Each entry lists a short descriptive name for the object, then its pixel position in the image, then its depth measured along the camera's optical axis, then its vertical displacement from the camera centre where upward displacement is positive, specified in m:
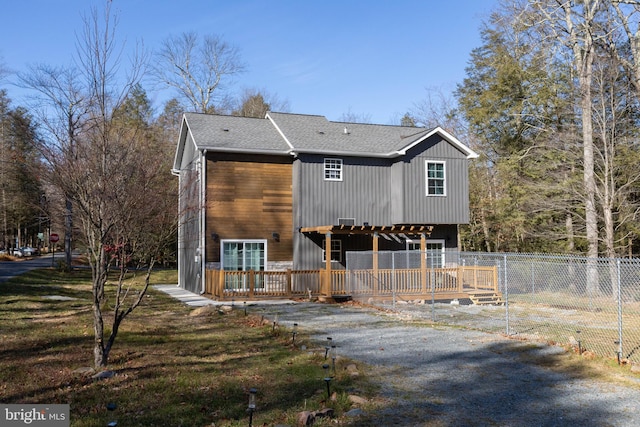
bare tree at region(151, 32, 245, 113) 40.34 +11.33
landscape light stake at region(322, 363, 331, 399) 6.37 -1.68
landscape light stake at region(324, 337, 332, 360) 8.30 -1.73
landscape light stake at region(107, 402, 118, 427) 5.70 -1.72
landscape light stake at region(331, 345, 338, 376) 7.69 -1.74
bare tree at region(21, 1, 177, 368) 7.54 +0.95
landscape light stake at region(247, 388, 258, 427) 5.24 -1.57
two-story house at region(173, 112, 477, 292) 19.56 +1.87
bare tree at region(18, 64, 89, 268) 8.29 +2.00
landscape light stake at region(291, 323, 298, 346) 9.68 -1.73
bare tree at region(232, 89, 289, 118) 44.25 +11.51
